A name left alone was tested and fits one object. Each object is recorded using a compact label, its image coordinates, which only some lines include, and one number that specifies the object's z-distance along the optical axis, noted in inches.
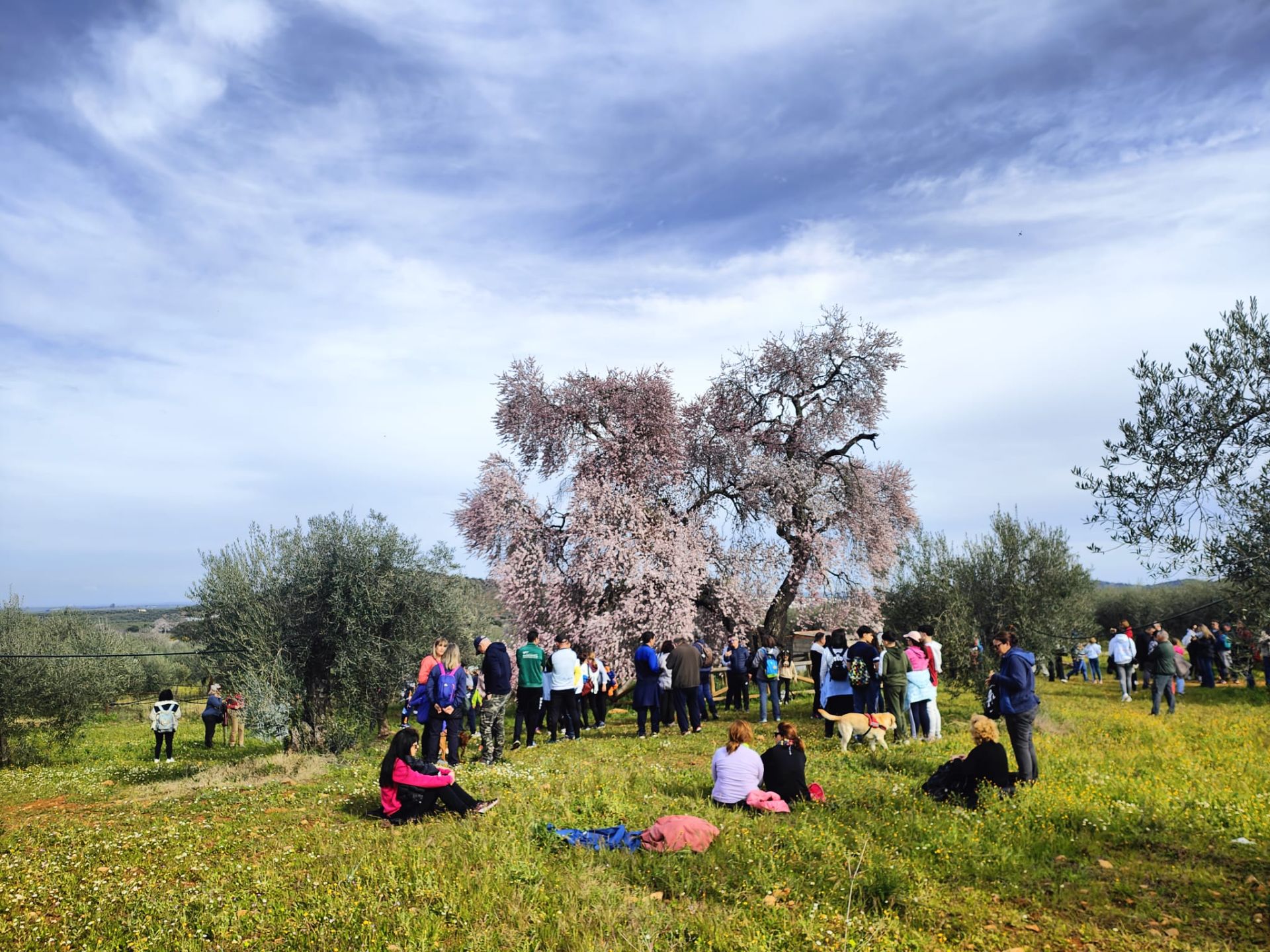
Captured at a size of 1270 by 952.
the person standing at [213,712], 872.3
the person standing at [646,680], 639.8
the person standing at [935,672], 563.2
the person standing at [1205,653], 956.6
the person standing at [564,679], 622.8
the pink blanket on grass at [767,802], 378.3
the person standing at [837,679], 594.2
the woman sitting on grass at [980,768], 375.2
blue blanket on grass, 331.9
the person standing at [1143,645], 810.8
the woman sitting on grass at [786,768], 394.0
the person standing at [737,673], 804.6
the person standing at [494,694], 530.3
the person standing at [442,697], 486.3
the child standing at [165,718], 773.9
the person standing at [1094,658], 1203.2
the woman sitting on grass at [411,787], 385.7
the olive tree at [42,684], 860.0
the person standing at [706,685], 794.8
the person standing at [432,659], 489.1
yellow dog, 530.6
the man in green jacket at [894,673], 561.0
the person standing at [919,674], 548.4
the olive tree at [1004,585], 1088.2
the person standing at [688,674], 646.5
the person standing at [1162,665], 723.4
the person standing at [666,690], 694.5
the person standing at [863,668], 580.1
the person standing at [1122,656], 866.1
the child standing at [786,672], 820.6
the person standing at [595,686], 741.9
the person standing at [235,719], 916.0
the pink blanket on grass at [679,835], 322.3
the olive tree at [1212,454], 483.8
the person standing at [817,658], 643.5
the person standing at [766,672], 693.9
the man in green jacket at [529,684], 589.9
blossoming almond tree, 940.6
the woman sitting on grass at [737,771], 390.6
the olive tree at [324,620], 704.4
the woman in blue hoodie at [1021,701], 391.2
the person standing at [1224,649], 965.8
